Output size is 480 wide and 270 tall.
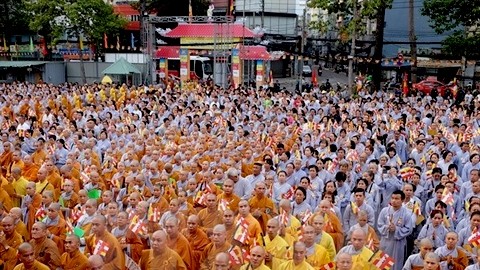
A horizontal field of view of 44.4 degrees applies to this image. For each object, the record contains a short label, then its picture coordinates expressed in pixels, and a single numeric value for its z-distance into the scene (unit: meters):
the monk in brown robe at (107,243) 6.24
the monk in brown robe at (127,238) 6.81
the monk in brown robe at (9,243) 6.06
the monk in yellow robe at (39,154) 11.30
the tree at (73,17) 31.89
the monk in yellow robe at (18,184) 8.88
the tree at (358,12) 23.05
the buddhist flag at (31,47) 36.37
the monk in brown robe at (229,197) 8.17
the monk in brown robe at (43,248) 6.24
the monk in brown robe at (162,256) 6.13
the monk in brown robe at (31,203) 7.86
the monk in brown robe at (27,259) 5.73
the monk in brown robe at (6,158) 10.88
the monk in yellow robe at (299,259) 5.69
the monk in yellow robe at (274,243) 6.27
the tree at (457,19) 22.27
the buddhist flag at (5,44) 36.19
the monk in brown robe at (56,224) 7.07
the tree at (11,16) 37.75
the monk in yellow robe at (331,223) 7.47
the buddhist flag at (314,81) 29.22
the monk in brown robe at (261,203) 8.08
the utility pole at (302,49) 27.27
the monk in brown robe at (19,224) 6.88
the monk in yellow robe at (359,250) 6.07
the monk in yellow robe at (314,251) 6.26
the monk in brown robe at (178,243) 6.50
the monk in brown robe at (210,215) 7.63
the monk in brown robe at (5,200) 8.41
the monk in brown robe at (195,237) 6.75
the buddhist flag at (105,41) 37.12
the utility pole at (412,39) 26.33
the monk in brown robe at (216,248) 6.31
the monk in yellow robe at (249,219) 6.95
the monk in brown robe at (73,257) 6.07
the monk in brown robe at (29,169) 10.23
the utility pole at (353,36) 22.41
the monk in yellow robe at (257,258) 5.59
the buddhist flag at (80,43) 32.31
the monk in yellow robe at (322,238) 6.64
